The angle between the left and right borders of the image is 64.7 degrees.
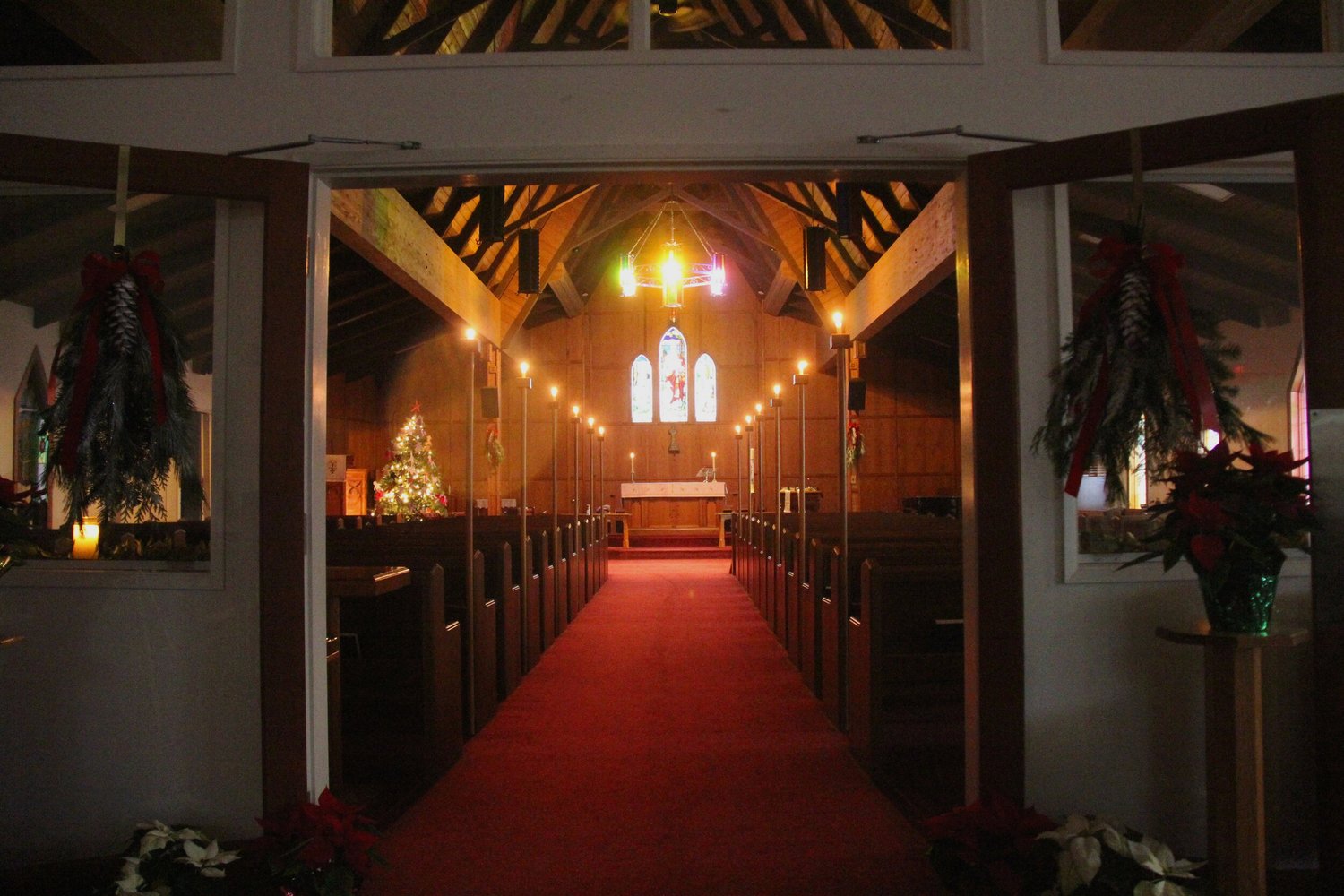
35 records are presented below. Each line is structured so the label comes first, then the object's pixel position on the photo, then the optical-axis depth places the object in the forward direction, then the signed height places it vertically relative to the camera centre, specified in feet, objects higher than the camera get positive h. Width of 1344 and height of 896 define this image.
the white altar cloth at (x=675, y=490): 57.57 -0.75
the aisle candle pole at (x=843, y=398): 14.73 +1.13
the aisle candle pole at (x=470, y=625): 14.46 -2.02
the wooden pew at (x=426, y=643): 12.41 -1.98
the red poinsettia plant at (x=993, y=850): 7.62 -2.77
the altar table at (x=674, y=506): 57.67 -1.72
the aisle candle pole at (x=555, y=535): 24.07 -1.30
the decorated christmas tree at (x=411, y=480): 49.90 +0.00
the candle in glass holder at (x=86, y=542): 9.07 -0.50
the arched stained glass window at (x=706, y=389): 62.54 +5.17
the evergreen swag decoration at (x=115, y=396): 8.07 +0.67
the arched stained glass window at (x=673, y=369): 62.39 +6.34
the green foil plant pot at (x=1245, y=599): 7.00 -0.86
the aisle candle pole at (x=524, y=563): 19.10 -1.57
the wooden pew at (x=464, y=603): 14.66 -1.80
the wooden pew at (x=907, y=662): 12.61 -2.32
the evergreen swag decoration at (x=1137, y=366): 7.82 +0.79
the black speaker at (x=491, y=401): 23.26 +1.73
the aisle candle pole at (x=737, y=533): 39.24 -2.14
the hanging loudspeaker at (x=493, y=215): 28.86 +7.24
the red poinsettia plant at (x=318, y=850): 7.67 -2.71
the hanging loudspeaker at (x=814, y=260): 37.01 +7.56
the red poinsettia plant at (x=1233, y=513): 6.95 -0.28
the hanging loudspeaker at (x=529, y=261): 37.29 +7.69
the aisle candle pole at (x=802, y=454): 19.98 +0.41
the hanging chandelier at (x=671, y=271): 50.90 +10.64
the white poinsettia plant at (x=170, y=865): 7.63 -2.79
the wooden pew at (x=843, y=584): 14.60 -1.58
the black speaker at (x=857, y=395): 16.37 +1.26
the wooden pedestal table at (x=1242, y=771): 7.04 -2.01
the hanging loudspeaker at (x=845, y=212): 25.29 +6.33
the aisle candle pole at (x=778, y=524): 23.47 -1.10
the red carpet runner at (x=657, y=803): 9.08 -3.47
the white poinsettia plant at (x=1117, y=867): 7.16 -2.73
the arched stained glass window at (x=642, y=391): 62.64 +5.12
